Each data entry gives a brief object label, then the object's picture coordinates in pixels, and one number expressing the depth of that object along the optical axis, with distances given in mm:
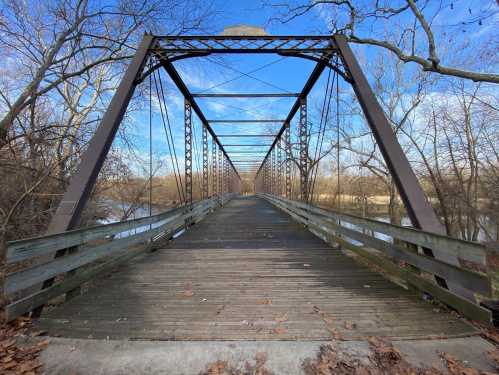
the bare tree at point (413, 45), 5531
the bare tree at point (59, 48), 5992
